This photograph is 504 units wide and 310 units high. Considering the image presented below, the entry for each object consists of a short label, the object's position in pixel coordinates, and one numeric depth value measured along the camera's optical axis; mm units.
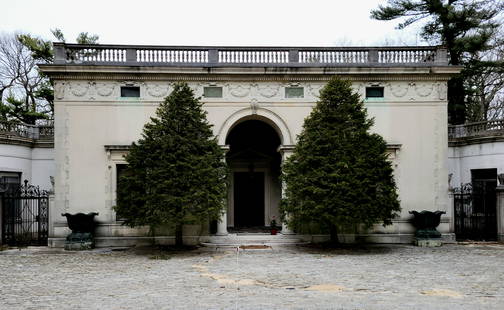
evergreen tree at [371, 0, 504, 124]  21969
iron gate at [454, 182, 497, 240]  16328
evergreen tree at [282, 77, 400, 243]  13227
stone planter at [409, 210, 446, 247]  14938
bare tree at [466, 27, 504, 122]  23012
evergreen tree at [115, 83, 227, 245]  13188
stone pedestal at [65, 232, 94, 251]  14508
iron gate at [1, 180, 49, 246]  15484
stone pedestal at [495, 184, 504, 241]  15695
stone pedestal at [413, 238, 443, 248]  14906
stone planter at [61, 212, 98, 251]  14523
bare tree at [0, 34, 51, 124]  28141
